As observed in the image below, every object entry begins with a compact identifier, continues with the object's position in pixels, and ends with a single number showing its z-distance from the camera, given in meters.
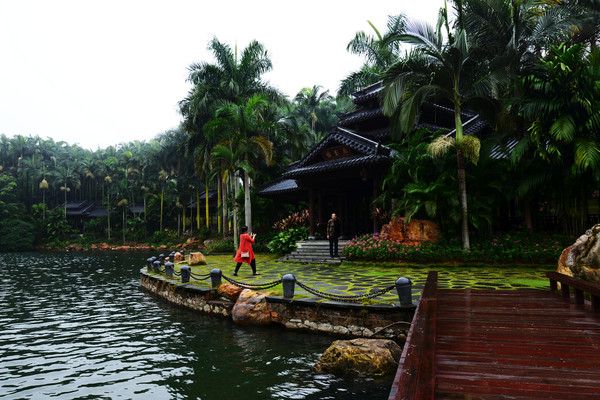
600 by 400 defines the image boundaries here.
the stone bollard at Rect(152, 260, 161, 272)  15.50
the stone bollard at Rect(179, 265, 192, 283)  12.07
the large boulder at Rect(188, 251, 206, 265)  17.36
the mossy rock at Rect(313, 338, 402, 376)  5.69
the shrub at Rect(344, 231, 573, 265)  12.41
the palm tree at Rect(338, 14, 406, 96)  26.87
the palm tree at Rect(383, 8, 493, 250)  13.37
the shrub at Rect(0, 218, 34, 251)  47.44
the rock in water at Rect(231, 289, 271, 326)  8.61
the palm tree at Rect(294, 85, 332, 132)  47.44
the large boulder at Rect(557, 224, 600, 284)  6.37
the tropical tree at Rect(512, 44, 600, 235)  11.42
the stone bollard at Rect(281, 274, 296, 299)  8.40
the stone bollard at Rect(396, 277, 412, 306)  6.93
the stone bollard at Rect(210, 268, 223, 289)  10.16
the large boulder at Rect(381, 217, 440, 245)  14.42
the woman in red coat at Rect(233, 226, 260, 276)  12.22
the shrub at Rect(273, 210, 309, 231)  20.92
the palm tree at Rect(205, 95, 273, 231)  20.61
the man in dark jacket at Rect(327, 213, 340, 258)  15.14
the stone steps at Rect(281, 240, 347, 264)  16.17
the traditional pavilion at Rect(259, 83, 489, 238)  17.08
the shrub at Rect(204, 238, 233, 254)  25.55
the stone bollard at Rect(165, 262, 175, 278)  13.54
